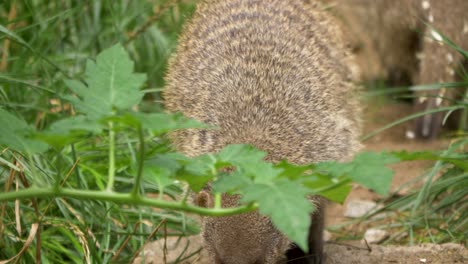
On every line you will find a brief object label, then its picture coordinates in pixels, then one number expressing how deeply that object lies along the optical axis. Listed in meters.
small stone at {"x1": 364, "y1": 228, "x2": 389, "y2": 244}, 7.49
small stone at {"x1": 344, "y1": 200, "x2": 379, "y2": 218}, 8.55
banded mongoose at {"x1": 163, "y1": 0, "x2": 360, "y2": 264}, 5.32
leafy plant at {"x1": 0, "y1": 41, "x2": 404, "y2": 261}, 3.50
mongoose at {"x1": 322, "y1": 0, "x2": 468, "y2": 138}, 10.21
